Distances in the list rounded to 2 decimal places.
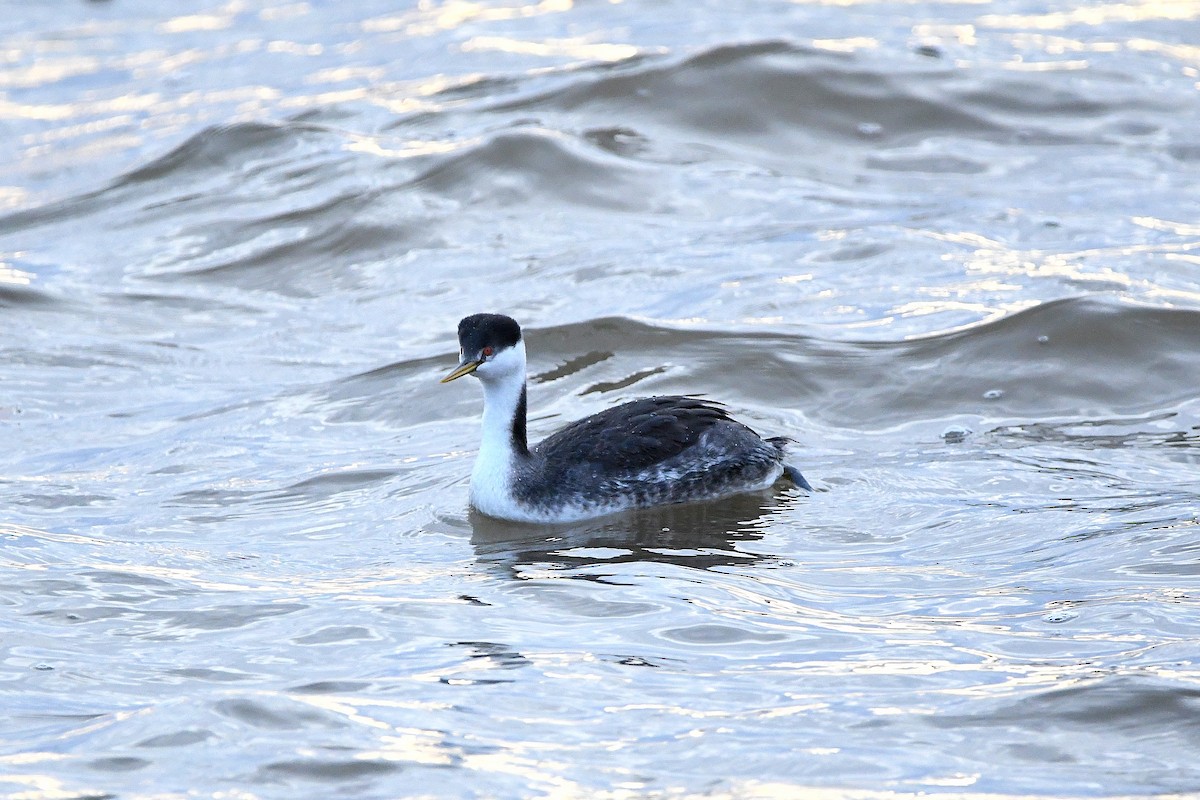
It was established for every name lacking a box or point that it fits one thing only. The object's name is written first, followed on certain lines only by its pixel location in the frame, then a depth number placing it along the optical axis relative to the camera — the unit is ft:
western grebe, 57.47
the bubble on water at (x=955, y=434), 63.67
